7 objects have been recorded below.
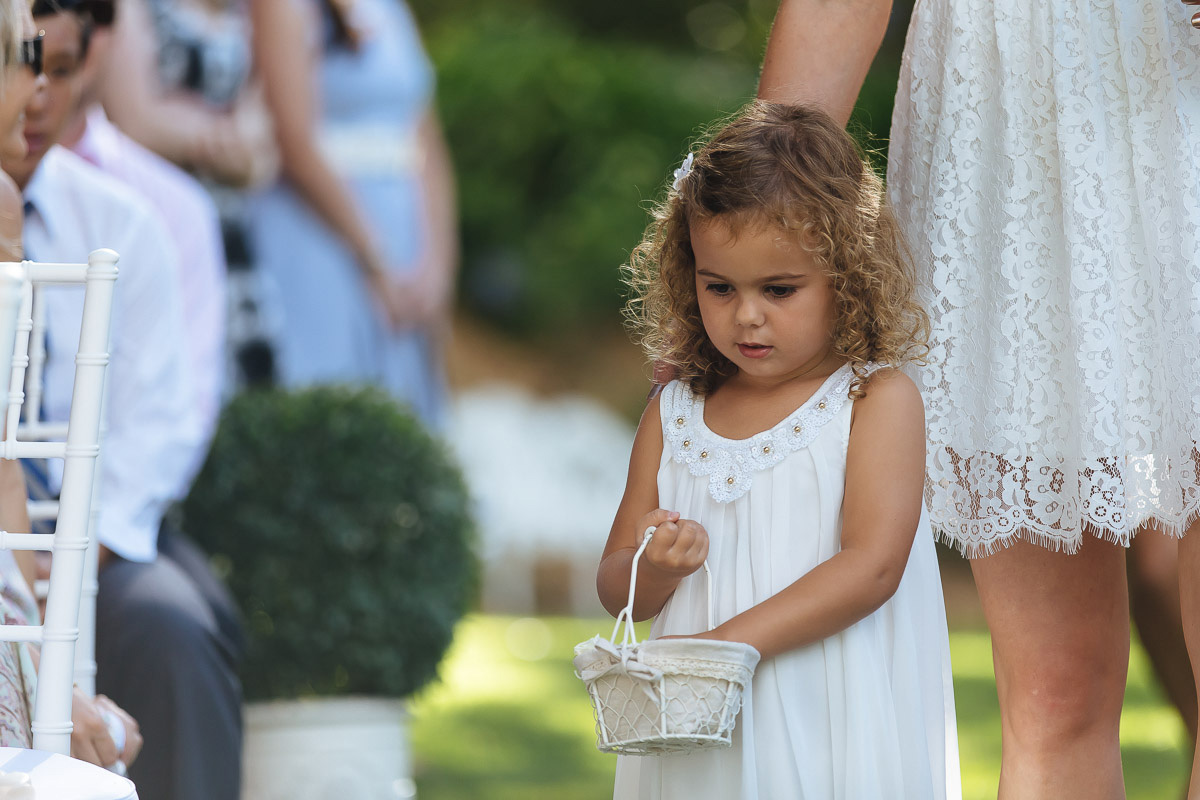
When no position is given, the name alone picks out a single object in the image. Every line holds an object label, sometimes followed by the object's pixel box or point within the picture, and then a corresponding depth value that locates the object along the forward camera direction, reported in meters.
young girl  4.27
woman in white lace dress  4.41
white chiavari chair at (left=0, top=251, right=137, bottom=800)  4.27
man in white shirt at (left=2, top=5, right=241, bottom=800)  4.95
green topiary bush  5.74
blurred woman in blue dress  7.87
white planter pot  5.43
